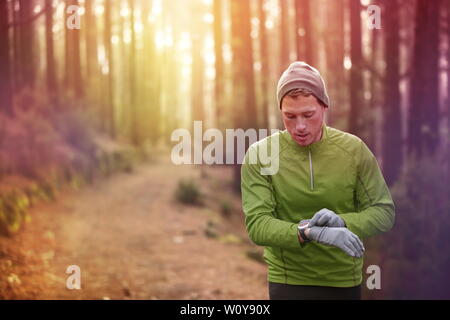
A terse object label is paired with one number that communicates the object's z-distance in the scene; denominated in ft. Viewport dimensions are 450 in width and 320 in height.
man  10.25
